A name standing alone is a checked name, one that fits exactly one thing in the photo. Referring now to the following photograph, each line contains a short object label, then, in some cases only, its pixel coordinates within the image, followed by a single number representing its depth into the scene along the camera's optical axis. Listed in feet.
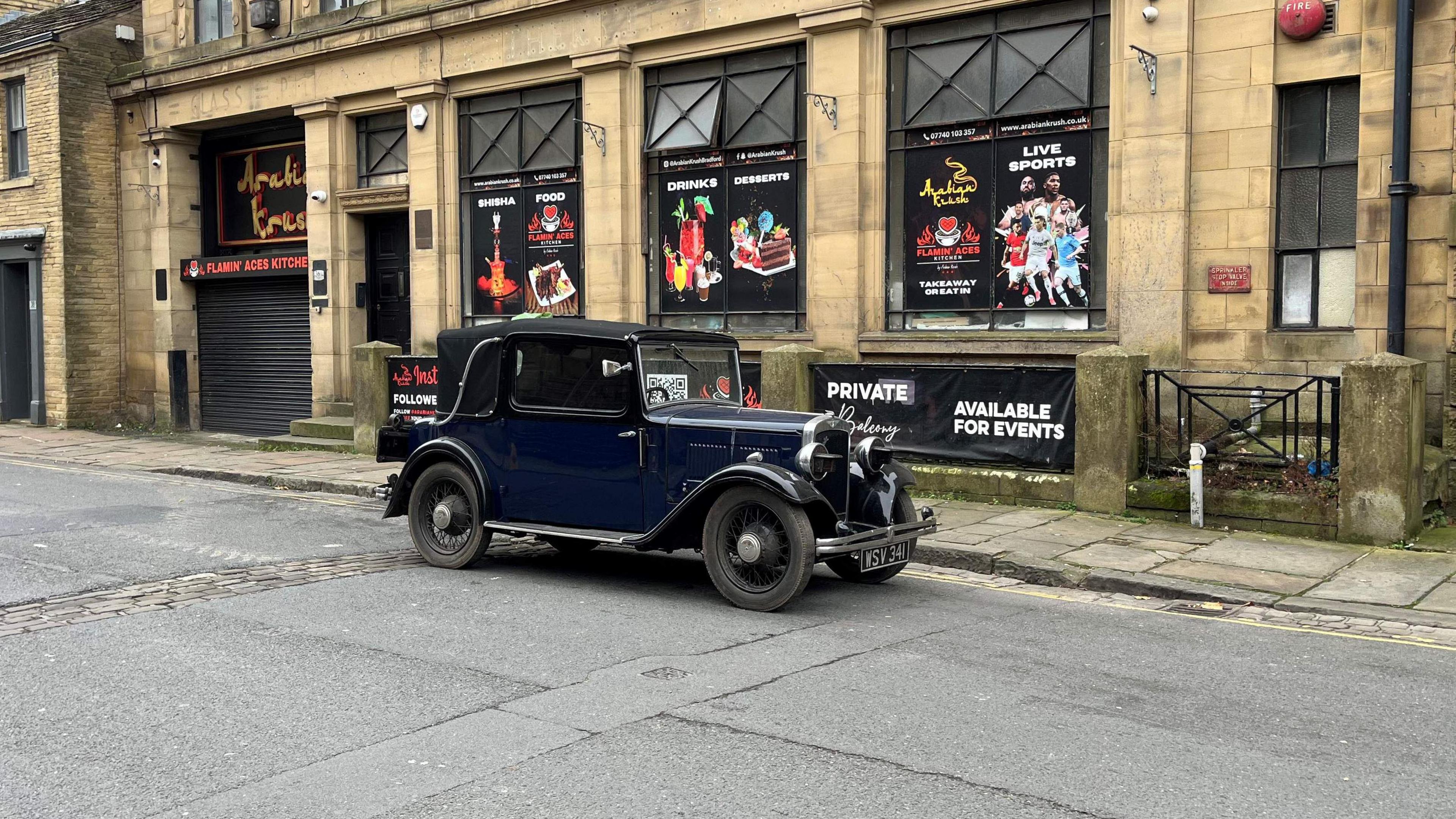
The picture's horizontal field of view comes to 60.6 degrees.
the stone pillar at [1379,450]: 33.09
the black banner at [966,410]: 39.58
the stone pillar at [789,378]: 44.70
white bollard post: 35.60
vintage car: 26.61
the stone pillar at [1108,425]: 37.70
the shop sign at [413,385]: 54.80
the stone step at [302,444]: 61.36
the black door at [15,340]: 80.02
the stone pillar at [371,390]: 56.65
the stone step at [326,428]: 63.36
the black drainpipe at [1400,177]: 37.29
